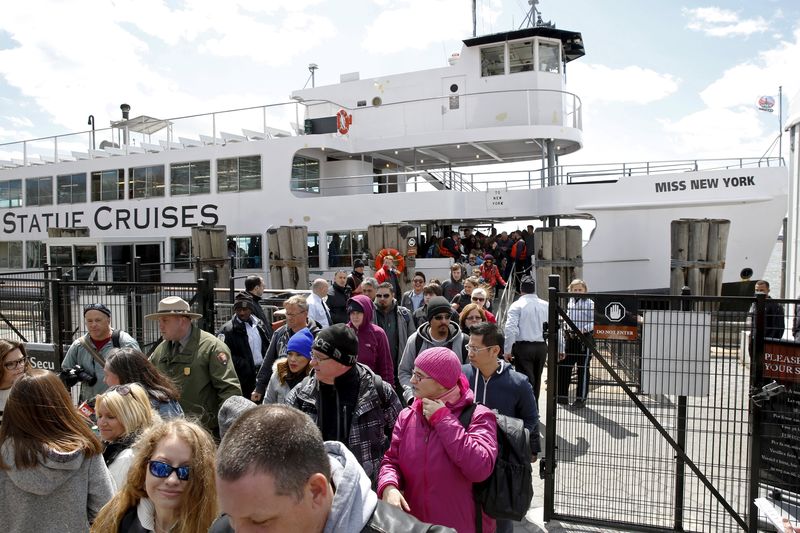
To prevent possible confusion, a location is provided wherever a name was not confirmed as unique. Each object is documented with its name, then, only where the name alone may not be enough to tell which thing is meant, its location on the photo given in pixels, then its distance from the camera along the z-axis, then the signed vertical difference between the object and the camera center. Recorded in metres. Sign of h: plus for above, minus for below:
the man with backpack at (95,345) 4.53 -0.78
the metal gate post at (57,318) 6.49 -0.78
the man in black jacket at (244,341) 5.77 -0.96
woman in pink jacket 2.53 -0.94
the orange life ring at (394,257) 12.97 -0.25
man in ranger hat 4.27 -0.87
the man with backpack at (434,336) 5.07 -0.81
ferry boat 13.89 +1.88
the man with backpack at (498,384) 3.84 -0.94
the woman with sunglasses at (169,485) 2.08 -0.87
